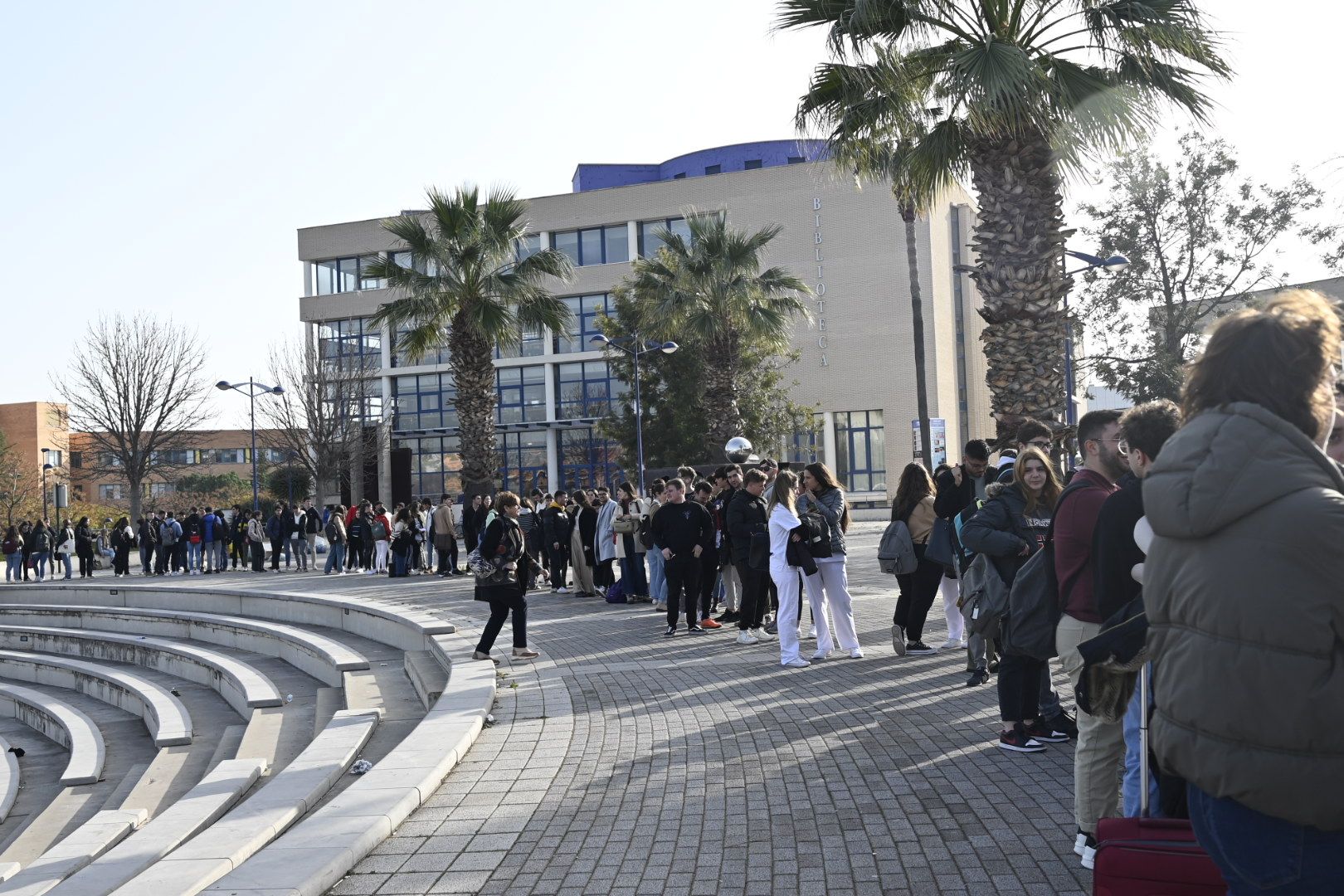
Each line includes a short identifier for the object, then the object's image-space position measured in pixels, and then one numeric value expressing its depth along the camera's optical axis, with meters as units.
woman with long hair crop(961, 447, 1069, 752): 6.92
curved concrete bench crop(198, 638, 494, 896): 4.79
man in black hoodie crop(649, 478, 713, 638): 13.56
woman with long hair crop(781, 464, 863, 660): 10.99
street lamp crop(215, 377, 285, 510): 40.69
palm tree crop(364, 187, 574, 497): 29.03
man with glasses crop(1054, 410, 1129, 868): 4.83
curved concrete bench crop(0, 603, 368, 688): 14.45
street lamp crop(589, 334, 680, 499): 34.81
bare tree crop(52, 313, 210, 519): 46.19
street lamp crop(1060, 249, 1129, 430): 31.55
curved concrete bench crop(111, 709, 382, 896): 4.87
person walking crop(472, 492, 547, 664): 11.25
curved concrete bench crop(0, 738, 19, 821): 11.44
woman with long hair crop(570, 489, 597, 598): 19.59
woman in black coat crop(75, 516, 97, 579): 31.80
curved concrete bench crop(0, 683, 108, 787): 12.09
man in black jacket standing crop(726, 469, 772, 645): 12.27
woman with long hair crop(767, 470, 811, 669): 10.73
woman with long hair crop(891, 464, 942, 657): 10.90
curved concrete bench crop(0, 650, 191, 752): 12.94
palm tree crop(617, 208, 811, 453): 33.53
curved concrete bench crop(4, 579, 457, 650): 14.85
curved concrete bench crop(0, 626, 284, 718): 13.80
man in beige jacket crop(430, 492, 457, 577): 25.36
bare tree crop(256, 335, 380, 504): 49.25
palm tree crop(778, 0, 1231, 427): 13.77
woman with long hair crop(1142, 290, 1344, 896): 2.28
